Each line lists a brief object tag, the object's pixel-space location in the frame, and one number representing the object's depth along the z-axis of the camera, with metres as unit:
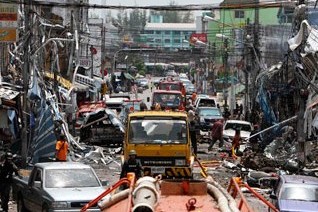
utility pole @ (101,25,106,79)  90.11
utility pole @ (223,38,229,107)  73.49
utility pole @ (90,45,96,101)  72.35
